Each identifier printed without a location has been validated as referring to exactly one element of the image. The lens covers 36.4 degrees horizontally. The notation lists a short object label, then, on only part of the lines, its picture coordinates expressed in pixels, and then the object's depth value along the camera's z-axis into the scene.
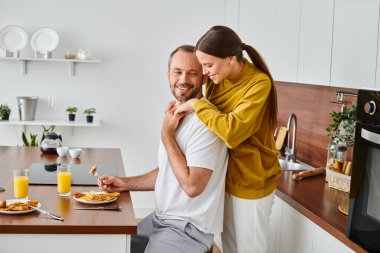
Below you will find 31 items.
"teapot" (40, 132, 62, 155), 3.45
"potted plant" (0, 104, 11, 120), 5.05
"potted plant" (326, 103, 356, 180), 3.10
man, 2.31
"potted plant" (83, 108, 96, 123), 5.13
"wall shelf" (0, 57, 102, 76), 5.02
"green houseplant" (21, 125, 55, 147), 4.69
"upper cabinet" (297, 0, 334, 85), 3.05
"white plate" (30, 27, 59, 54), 5.09
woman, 2.28
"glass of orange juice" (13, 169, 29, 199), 2.39
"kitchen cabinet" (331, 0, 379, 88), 2.59
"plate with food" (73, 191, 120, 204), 2.34
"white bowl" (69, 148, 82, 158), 3.32
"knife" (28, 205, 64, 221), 2.13
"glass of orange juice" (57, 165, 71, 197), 2.46
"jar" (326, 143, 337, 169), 3.21
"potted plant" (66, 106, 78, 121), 5.13
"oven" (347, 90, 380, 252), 1.92
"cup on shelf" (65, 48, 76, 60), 5.08
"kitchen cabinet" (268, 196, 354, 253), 2.51
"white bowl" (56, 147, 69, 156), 3.39
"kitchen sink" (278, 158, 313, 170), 3.90
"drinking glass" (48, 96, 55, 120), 5.24
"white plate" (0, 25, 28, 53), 5.05
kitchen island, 2.05
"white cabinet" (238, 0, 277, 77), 3.90
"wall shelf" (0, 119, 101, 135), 5.03
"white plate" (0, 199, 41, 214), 2.14
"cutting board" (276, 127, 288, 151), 4.29
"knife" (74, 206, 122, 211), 2.29
